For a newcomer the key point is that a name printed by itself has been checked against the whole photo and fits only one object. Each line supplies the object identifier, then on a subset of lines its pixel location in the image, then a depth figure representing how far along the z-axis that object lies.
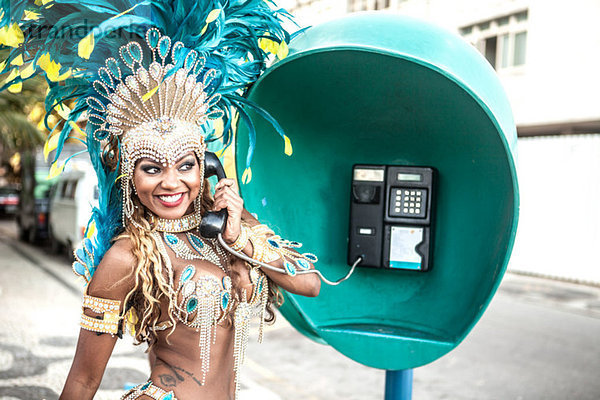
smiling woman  1.36
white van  7.48
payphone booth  2.06
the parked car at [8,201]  16.88
